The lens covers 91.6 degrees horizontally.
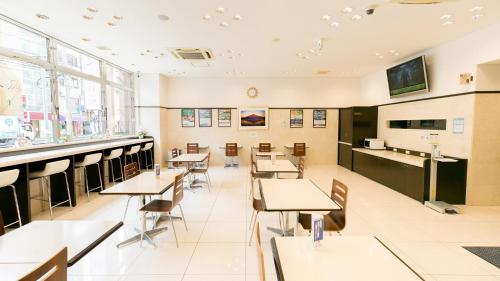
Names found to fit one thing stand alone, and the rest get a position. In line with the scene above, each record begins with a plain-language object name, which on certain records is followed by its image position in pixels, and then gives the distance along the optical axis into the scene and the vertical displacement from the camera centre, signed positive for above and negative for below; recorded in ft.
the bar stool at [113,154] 19.02 -2.28
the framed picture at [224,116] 30.48 +1.29
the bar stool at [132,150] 22.06 -2.24
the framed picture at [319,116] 30.42 +1.31
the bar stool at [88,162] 16.03 -2.42
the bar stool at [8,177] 10.23 -2.21
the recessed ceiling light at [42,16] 13.44 +6.11
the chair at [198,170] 18.98 -3.44
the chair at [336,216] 9.09 -3.61
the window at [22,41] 13.99 +5.28
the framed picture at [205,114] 30.45 +1.53
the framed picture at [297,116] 30.45 +1.31
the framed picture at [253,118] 30.40 +1.04
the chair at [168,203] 10.45 -3.55
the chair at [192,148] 28.78 -2.58
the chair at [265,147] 28.89 -2.45
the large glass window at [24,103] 13.91 +1.42
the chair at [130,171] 12.86 -2.44
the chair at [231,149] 28.37 -2.71
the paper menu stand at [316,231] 5.23 -2.24
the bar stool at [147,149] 25.91 -2.53
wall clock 30.32 +4.28
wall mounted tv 18.34 +4.02
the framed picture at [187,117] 30.45 +1.15
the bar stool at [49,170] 12.84 -2.38
